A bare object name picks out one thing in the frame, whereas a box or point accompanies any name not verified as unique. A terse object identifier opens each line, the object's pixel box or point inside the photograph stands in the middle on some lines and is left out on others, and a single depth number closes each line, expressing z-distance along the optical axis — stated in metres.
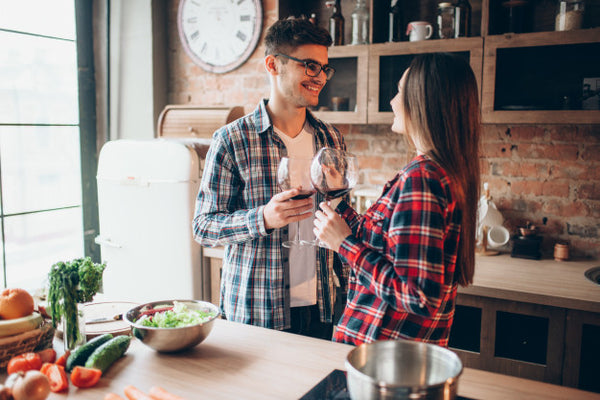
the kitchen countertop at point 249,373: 1.11
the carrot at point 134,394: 1.04
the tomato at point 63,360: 1.20
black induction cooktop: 1.06
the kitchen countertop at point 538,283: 2.07
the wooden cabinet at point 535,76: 2.35
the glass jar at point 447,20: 2.60
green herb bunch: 1.23
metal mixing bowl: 1.25
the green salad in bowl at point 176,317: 1.30
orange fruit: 1.23
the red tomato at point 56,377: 1.10
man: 1.80
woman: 1.13
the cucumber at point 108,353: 1.17
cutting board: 1.39
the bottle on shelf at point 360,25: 2.87
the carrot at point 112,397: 1.04
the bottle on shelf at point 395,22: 2.76
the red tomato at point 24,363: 1.14
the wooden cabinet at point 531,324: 2.08
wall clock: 3.34
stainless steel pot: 0.94
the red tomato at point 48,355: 1.22
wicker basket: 1.20
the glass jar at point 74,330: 1.27
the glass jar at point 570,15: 2.34
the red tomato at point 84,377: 1.11
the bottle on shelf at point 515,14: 2.44
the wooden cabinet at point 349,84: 2.72
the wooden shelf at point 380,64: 2.57
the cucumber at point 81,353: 1.19
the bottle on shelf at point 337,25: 2.93
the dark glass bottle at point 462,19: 2.57
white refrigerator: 2.84
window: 3.11
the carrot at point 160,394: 1.04
